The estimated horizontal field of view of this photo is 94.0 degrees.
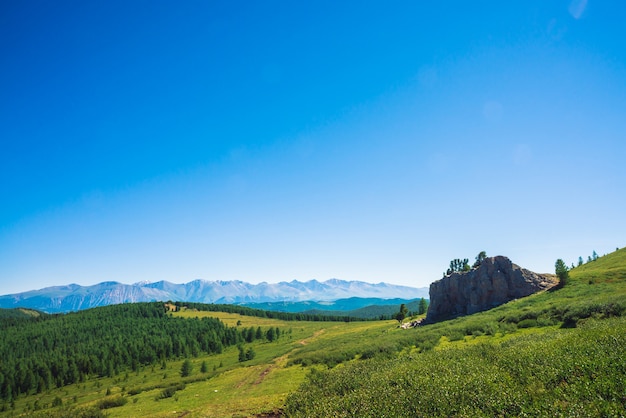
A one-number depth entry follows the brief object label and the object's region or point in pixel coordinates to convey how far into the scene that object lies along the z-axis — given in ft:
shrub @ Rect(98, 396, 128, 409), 176.41
